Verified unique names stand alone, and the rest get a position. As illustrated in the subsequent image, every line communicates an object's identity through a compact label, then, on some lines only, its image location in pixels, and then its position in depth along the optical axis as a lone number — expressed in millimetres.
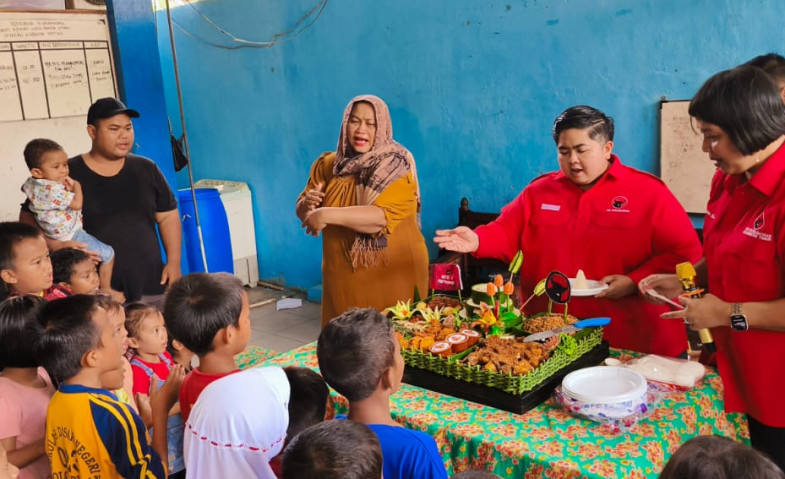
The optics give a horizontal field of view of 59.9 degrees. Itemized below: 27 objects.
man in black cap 3529
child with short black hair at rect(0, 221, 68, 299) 2588
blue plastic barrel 5832
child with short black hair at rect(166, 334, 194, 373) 2742
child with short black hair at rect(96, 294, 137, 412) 2240
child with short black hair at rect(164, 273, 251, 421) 1898
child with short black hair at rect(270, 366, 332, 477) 1819
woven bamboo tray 1969
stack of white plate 1840
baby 3346
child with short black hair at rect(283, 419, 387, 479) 1246
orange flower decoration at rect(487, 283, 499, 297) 2393
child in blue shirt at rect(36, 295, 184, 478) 1845
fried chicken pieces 2010
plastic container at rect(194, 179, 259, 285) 6848
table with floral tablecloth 1722
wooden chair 4816
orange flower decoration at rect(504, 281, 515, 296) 2424
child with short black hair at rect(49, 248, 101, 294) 3010
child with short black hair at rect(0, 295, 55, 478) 2021
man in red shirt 2617
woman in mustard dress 3250
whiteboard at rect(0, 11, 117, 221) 3908
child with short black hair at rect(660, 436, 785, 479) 1032
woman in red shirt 1867
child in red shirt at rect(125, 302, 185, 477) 2564
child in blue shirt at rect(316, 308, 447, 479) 1637
